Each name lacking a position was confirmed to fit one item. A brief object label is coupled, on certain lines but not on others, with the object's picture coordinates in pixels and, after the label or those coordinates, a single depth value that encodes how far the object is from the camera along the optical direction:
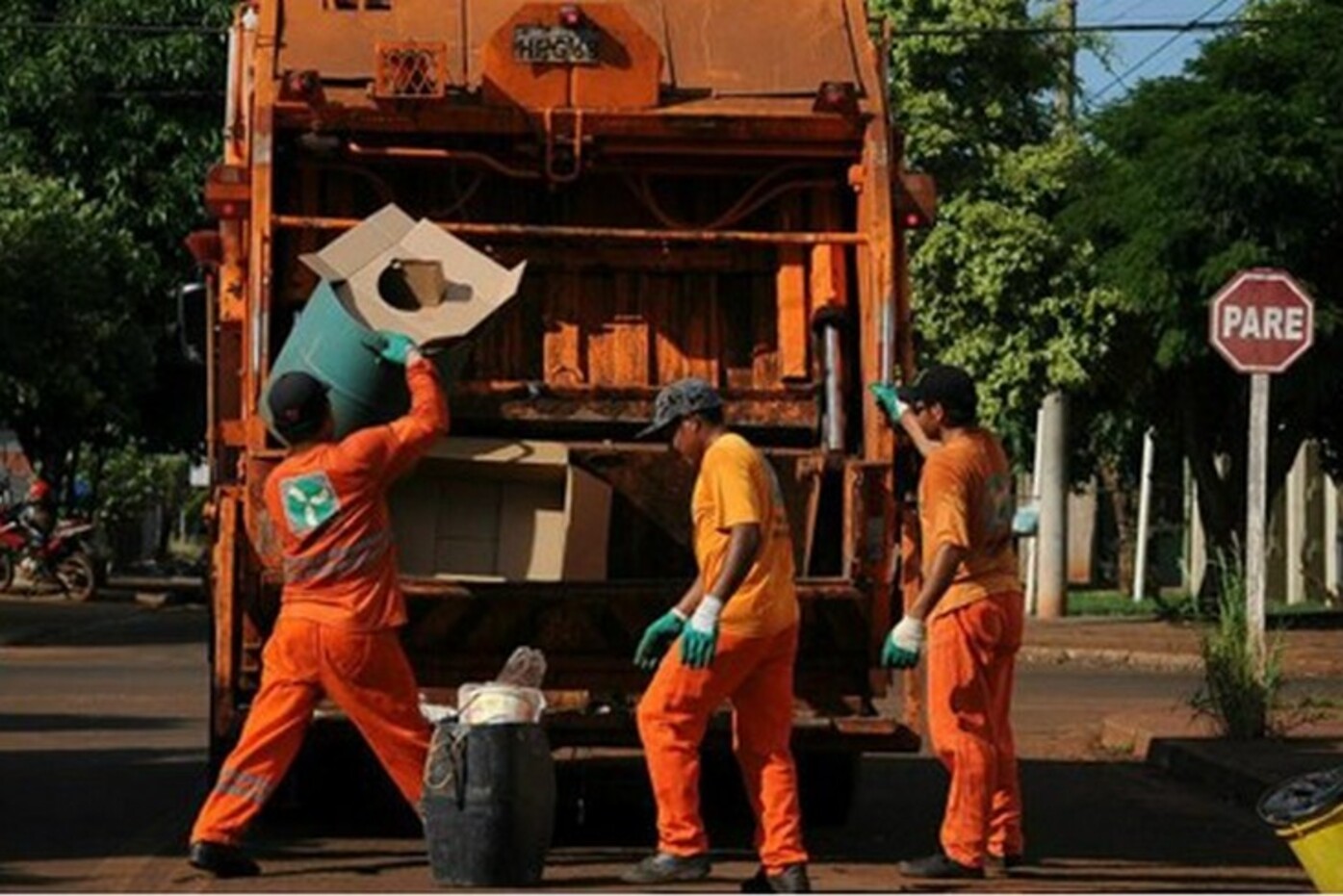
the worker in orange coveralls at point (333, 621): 10.45
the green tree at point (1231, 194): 29.53
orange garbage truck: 11.55
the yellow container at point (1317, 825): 7.48
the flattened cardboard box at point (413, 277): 11.30
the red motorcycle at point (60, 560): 36.12
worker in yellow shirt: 10.04
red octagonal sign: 17.55
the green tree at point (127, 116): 37.94
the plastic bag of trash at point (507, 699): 10.41
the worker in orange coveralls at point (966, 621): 10.76
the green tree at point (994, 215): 34.59
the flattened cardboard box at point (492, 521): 11.58
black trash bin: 10.25
